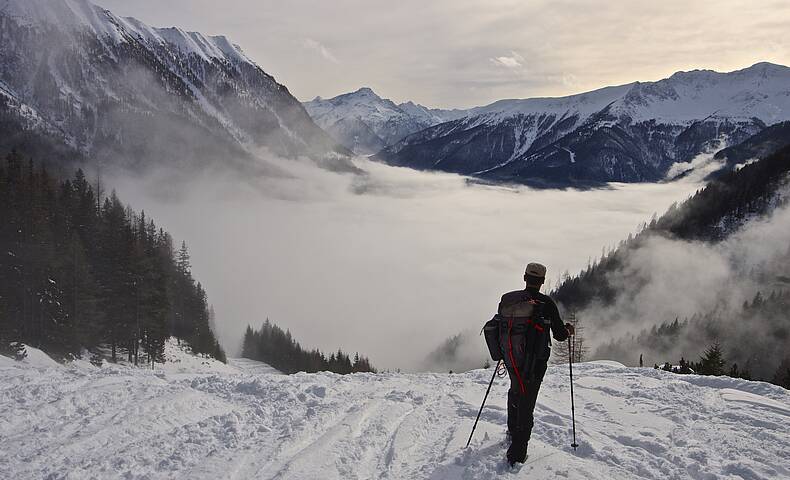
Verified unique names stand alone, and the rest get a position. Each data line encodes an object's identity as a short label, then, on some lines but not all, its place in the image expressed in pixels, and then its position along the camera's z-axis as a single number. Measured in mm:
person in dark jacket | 7059
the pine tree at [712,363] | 25633
